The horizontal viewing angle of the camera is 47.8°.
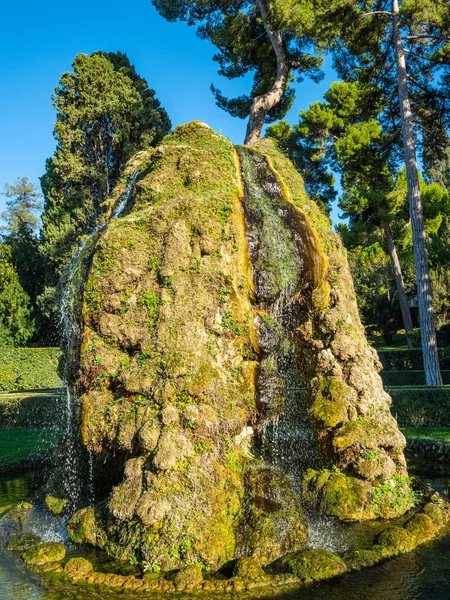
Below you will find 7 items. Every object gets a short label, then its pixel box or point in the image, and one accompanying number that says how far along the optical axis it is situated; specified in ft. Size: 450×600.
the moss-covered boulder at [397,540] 20.88
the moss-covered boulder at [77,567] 18.92
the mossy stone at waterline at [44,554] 20.16
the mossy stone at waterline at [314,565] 18.62
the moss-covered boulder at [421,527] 22.07
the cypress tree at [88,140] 89.81
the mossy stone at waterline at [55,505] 26.27
